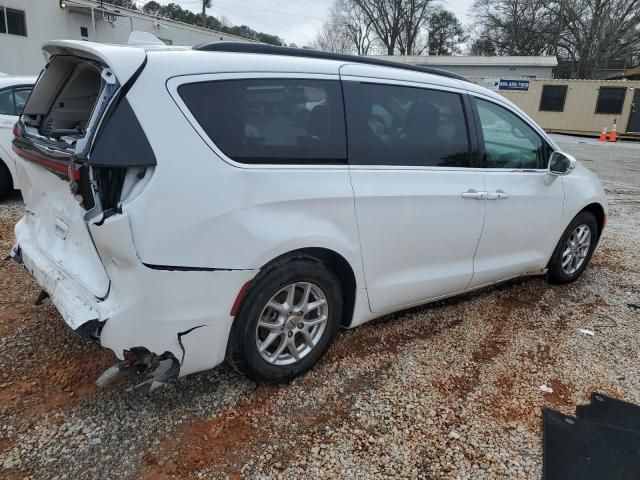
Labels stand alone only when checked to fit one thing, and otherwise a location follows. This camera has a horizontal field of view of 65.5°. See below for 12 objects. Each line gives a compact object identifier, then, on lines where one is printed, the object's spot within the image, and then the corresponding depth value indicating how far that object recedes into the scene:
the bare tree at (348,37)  53.09
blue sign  25.69
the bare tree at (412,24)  50.03
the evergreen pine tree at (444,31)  50.28
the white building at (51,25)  15.98
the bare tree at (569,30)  42.16
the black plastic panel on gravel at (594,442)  2.36
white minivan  2.15
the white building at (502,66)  28.80
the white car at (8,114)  6.15
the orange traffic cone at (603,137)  22.36
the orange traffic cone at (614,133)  21.95
